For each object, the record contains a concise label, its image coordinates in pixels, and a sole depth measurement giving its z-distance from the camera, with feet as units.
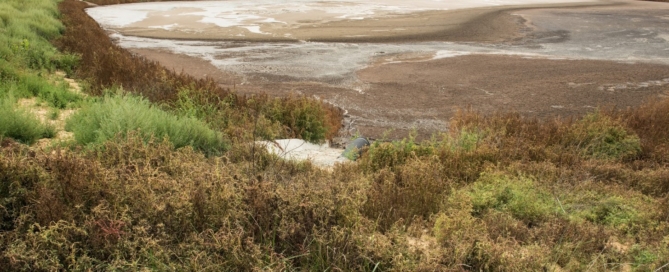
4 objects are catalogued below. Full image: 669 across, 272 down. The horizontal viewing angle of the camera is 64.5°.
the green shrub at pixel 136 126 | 19.22
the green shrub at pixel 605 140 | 24.20
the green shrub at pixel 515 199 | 15.96
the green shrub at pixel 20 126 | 19.33
